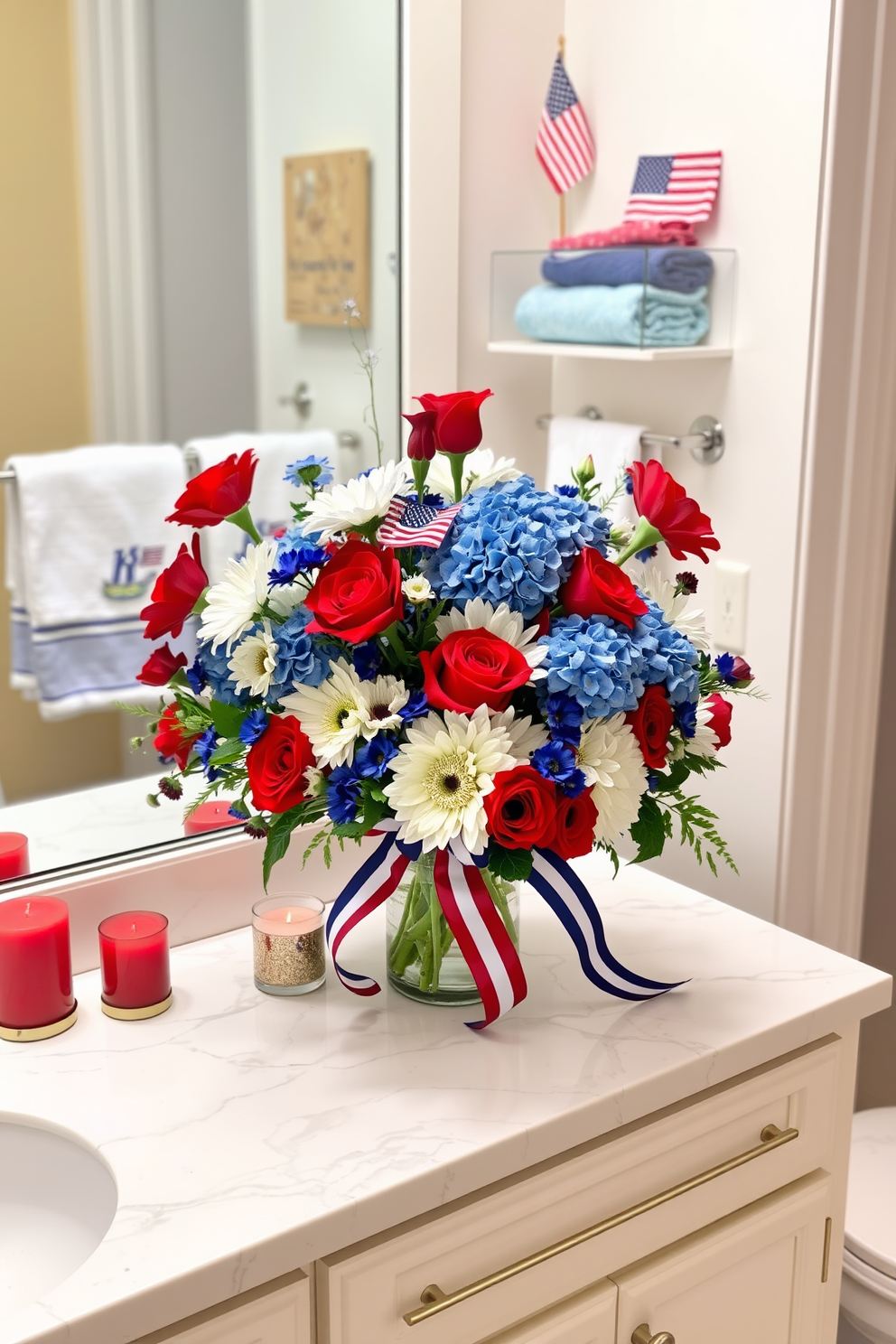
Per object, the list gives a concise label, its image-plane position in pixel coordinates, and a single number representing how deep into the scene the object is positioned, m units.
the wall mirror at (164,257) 1.31
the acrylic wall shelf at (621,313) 1.51
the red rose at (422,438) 1.05
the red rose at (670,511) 1.07
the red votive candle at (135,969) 1.17
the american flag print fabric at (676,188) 1.56
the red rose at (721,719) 1.13
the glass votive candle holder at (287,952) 1.22
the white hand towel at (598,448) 1.65
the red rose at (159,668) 1.13
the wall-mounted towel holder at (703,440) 1.61
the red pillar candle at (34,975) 1.14
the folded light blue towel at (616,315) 1.51
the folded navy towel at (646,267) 1.50
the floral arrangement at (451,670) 1.00
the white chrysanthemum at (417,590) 1.02
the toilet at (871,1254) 1.52
